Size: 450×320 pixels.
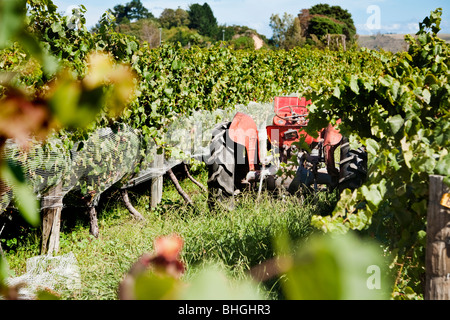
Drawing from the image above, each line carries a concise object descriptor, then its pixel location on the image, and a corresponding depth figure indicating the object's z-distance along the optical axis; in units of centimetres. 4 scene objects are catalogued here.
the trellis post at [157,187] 1176
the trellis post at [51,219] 851
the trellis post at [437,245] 413
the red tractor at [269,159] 1004
